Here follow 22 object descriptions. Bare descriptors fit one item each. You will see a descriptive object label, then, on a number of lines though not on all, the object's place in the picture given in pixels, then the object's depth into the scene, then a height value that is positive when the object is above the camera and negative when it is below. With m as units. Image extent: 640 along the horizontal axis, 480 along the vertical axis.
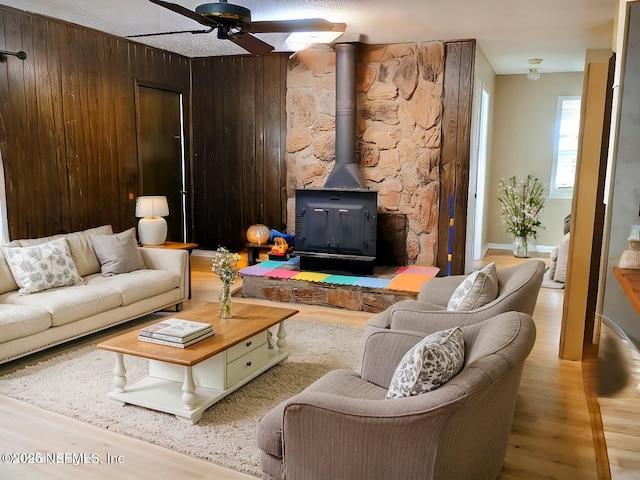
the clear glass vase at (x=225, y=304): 3.43 -0.89
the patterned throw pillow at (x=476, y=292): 2.88 -0.67
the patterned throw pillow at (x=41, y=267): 4.01 -0.80
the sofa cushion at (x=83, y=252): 4.54 -0.77
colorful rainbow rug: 5.05 -1.10
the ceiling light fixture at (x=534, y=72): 7.01 +1.30
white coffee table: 2.85 -1.17
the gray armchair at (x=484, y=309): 2.69 -0.72
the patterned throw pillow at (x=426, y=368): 1.84 -0.69
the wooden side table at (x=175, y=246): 5.52 -0.86
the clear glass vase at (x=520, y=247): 7.70 -1.13
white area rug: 2.64 -1.35
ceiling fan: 3.08 +0.86
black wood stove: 5.43 -0.47
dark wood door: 6.18 +0.13
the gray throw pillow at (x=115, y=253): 4.65 -0.79
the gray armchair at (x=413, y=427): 1.69 -0.86
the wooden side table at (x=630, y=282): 1.95 -0.43
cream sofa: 3.55 -1.01
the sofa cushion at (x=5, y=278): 3.99 -0.87
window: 7.78 +0.29
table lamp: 5.50 -0.60
